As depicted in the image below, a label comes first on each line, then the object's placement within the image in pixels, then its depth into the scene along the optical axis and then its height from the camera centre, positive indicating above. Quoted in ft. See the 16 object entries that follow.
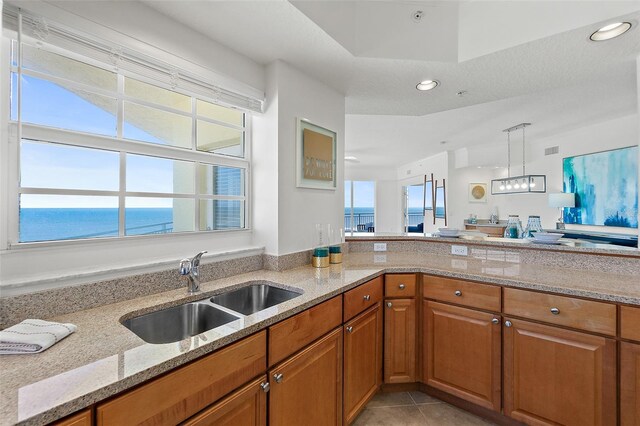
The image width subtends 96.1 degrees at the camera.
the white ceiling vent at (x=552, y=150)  16.76 +3.84
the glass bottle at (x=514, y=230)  9.45 -0.52
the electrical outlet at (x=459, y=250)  8.36 -1.06
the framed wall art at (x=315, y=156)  7.03 +1.49
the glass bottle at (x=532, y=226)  9.41 -0.40
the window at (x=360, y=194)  30.55 +2.09
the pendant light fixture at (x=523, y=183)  16.60 +1.88
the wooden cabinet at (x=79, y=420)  2.23 -1.65
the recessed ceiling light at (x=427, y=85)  7.42 +3.41
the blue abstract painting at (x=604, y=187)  12.12 +1.29
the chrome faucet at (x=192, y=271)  4.82 -0.98
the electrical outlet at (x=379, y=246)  9.21 -1.05
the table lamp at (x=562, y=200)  14.99 +0.77
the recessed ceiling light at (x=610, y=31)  5.22 +3.42
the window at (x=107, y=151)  4.01 +1.05
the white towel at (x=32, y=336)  2.91 -1.31
